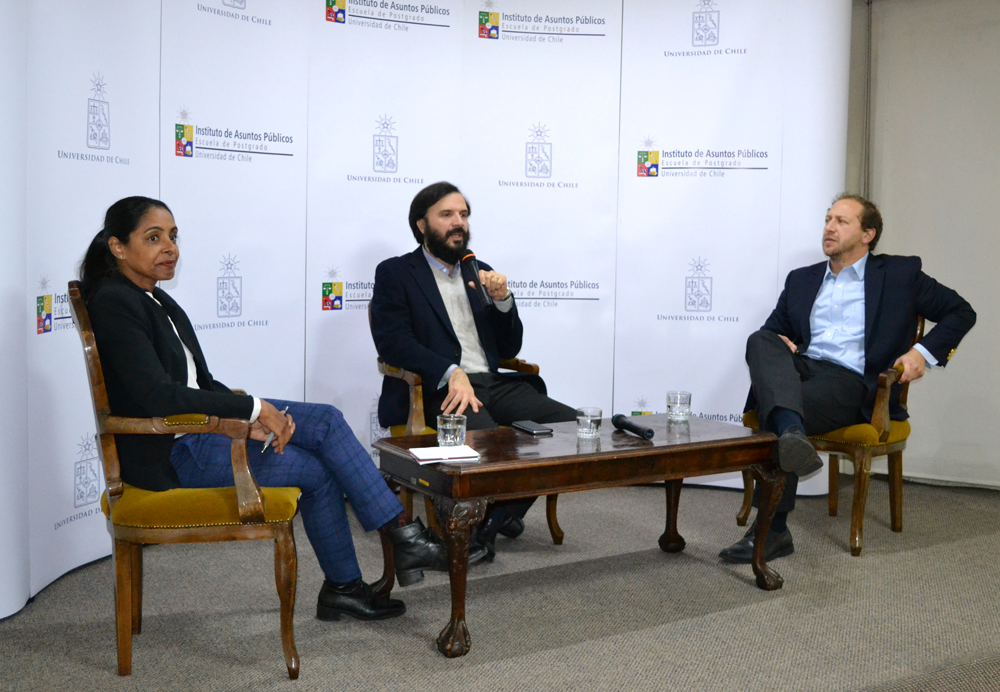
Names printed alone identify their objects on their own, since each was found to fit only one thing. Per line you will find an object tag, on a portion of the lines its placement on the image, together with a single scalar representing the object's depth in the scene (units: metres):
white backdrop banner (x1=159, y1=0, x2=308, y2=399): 3.77
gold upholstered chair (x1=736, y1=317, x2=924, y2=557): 3.59
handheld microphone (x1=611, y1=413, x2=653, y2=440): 2.98
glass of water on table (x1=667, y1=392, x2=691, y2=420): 3.32
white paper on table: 2.62
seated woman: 2.43
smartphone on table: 3.07
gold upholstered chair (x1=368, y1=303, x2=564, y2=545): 3.53
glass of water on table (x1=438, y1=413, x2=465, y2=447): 2.76
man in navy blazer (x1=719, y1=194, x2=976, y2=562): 3.51
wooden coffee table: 2.57
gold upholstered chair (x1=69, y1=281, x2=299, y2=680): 2.38
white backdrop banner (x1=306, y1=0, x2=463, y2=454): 4.32
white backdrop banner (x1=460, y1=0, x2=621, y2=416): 4.67
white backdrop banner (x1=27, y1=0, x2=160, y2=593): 3.10
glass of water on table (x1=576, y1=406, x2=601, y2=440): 2.97
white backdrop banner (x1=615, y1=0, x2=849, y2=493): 4.51
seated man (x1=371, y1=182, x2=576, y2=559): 3.56
